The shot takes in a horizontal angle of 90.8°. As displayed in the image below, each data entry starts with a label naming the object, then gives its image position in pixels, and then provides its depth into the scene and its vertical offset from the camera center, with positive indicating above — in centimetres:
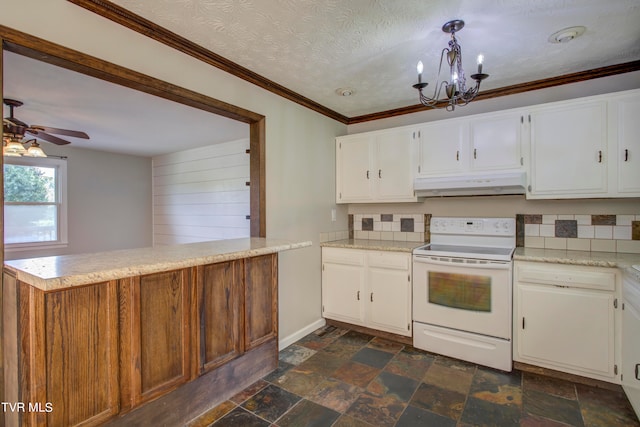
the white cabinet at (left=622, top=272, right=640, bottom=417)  179 -78
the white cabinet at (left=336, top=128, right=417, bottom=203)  314 +47
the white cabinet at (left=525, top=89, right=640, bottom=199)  226 +47
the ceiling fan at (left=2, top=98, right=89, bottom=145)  271 +80
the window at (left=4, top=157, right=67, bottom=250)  457 +17
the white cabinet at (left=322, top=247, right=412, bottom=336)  289 -75
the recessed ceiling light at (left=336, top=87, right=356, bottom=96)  288 +112
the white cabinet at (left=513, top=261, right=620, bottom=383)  211 -76
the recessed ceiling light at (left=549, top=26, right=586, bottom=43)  193 +110
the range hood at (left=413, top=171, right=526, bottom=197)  255 +22
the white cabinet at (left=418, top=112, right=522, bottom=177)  265 +59
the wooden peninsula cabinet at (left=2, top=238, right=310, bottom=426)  127 -59
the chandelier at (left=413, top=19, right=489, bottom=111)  183 +79
